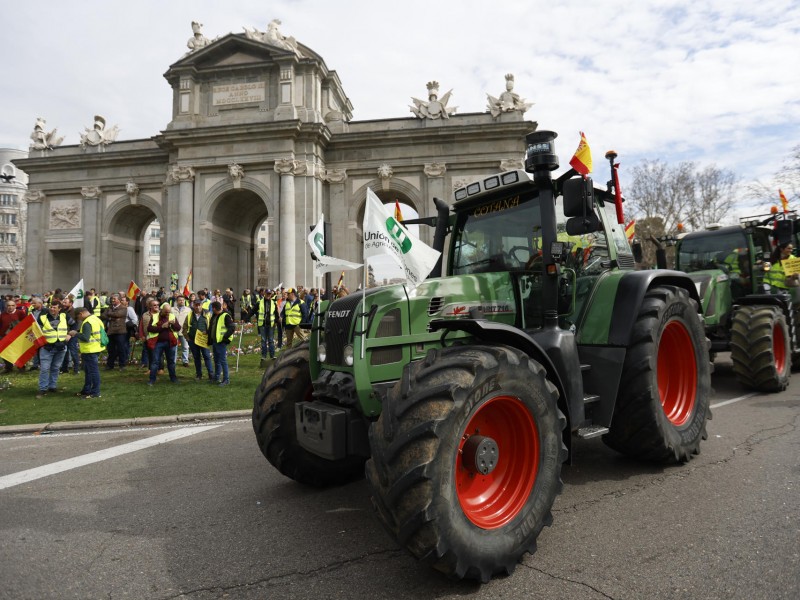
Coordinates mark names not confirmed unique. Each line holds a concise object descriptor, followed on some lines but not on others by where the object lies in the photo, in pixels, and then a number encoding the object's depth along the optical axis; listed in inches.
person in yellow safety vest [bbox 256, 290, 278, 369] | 547.5
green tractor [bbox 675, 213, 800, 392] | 306.7
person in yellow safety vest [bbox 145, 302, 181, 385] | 445.4
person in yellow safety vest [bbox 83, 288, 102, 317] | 611.9
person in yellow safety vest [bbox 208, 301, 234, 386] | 432.8
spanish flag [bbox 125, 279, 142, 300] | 669.3
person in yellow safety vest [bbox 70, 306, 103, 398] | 398.3
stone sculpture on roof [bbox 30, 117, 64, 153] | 1285.7
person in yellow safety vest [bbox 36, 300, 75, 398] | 417.1
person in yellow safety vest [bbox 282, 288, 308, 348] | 583.2
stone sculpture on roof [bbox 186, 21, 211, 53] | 1169.4
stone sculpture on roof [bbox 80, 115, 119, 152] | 1267.2
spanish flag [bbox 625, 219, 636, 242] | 301.3
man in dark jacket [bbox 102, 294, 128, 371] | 506.3
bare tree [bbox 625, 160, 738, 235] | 1491.1
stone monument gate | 1075.9
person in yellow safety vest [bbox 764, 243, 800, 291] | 370.0
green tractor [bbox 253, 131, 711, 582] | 108.3
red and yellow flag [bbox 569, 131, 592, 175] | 157.1
